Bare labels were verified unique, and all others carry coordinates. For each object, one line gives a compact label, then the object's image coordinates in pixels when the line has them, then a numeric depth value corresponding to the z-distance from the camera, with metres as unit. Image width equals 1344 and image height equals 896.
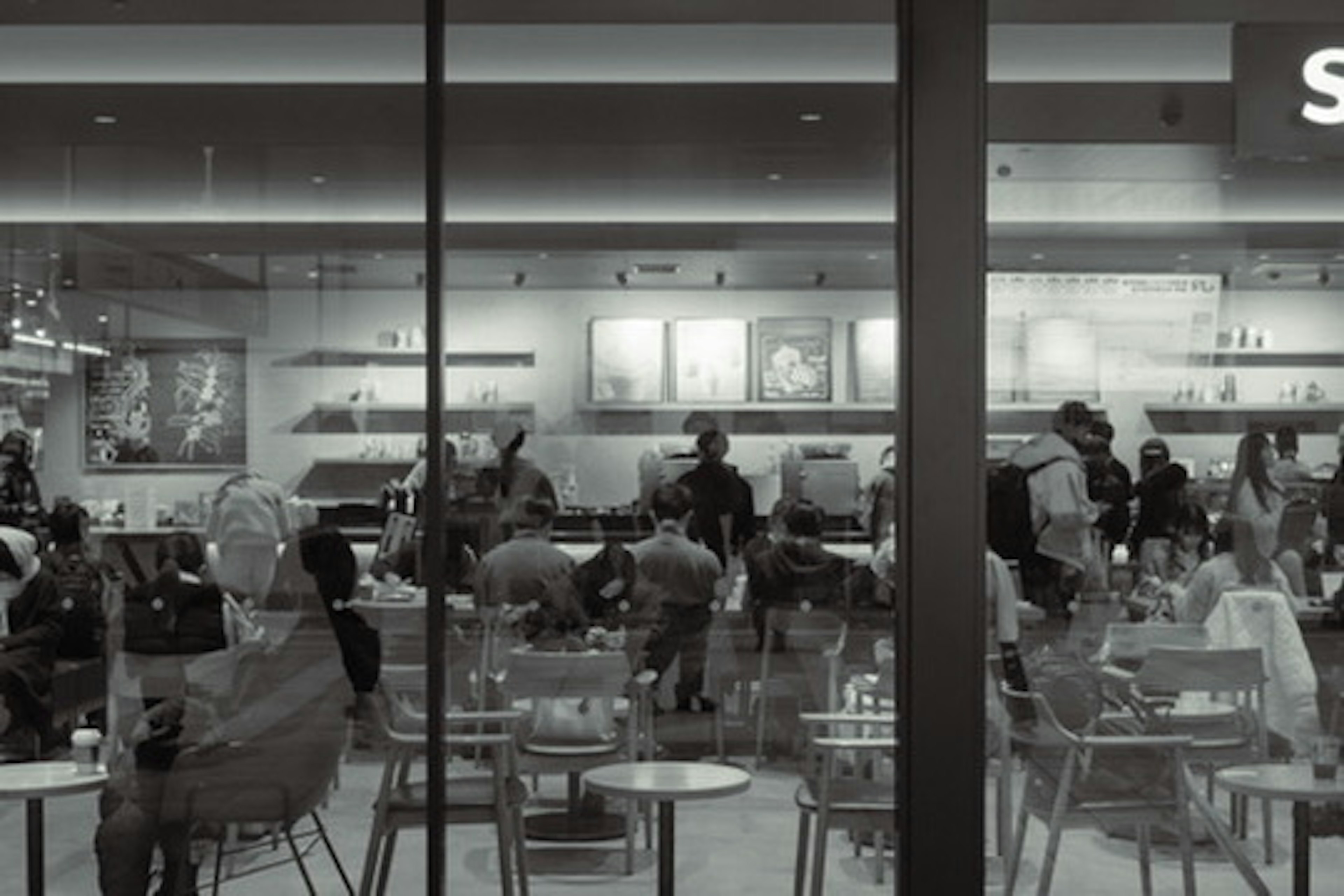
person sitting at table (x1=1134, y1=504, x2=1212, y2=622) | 5.22
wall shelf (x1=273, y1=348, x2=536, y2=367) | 5.01
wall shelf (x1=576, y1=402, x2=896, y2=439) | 5.49
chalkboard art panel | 5.50
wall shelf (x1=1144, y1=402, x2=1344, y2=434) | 5.79
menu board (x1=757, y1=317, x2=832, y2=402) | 5.46
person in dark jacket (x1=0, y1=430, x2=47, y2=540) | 5.62
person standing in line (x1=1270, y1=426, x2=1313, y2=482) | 5.64
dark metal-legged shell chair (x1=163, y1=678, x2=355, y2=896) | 4.73
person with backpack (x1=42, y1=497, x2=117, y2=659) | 5.46
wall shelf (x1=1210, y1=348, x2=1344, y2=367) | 5.95
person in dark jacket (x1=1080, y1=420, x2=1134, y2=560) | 5.12
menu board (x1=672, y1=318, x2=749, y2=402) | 5.65
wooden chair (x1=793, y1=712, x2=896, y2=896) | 4.29
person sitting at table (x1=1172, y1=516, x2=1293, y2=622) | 5.31
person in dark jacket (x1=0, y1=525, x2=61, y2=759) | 5.32
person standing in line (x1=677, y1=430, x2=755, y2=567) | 5.36
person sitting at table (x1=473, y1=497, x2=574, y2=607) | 5.06
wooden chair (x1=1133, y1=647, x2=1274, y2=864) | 4.93
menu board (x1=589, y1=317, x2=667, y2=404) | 5.66
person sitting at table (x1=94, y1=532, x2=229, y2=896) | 4.52
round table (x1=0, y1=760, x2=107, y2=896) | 4.26
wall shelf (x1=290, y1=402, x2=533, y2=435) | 4.84
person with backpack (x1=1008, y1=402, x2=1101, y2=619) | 4.62
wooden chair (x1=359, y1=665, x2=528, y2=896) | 4.38
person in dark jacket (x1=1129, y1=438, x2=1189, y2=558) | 5.25
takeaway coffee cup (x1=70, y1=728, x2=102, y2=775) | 4.43
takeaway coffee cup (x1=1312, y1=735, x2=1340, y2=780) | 4.29
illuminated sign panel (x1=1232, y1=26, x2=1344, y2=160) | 4.28
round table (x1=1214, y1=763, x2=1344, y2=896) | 4.21
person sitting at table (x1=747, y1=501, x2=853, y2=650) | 5.31
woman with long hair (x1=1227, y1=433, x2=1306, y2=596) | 5.54
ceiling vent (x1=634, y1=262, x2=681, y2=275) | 5.86
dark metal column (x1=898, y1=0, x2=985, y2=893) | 2.90
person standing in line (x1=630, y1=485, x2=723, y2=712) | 5.40
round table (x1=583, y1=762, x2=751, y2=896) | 4.19
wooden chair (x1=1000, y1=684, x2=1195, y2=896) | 4.87
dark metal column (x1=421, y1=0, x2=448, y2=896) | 3.13
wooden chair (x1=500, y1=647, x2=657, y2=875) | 4.79
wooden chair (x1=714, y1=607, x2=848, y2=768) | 5.36
